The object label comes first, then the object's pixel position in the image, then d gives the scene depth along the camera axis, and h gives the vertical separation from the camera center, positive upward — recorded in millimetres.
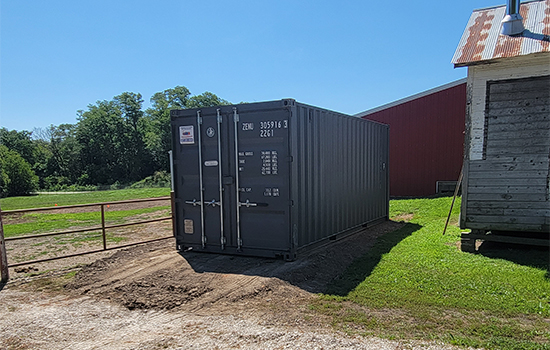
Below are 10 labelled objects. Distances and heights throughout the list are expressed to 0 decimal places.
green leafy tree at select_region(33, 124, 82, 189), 65688 -1527
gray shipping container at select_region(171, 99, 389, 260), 6445 -459
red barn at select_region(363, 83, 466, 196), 16438 +533
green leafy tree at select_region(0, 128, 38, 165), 70000 +2268
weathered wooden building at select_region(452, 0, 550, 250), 6691 +385
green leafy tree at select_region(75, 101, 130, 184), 66688 +1985
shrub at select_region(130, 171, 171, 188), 54975 -4113
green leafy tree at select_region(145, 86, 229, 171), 65750 +8277
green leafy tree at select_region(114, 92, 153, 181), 66875 +3667
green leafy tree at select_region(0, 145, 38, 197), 49062 -2826
